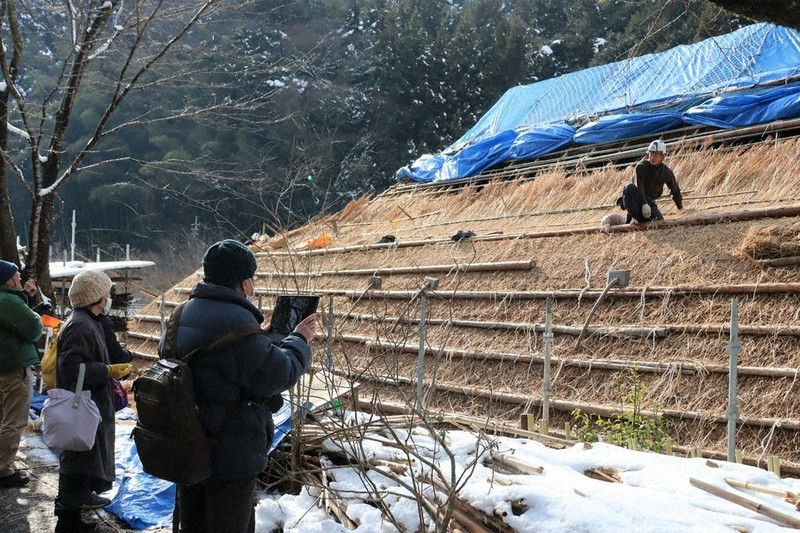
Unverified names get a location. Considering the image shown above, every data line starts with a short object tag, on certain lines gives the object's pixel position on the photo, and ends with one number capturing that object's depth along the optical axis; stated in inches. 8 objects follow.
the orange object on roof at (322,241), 527.5
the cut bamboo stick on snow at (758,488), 127.8
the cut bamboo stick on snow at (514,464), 138.2
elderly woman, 159.6
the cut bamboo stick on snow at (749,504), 113.5
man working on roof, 333.7
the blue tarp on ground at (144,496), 173.2
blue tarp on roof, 449.7
